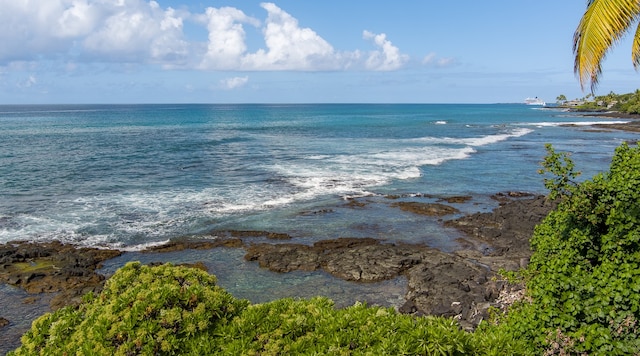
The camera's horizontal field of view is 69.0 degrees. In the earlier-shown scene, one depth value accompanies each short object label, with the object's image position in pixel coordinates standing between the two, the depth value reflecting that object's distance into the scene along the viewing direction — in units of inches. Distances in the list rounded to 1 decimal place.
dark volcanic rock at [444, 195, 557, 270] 815.1
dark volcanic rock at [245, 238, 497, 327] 632.4
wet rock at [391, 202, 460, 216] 1101.1
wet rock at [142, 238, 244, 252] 877.8
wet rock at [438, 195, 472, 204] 1216.4
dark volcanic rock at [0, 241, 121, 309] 708.0
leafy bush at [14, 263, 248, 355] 290.4
